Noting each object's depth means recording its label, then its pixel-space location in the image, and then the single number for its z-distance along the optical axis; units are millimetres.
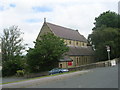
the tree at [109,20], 38157
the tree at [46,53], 25240
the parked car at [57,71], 21180
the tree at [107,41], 31219
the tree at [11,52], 32178
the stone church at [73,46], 33243
